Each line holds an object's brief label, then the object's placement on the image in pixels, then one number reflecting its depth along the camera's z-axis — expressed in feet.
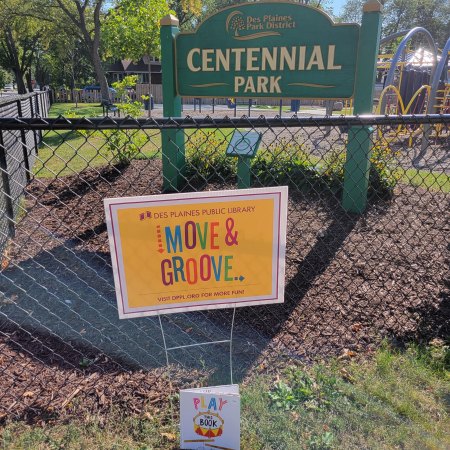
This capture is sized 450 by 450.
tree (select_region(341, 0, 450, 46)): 171.12
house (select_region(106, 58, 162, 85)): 159.43
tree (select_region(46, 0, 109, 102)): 62.74
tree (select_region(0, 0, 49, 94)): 79.20
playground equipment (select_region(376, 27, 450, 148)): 30.17
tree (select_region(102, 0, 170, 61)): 53.98
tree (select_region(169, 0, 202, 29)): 45.19
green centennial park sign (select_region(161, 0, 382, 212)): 14.38
